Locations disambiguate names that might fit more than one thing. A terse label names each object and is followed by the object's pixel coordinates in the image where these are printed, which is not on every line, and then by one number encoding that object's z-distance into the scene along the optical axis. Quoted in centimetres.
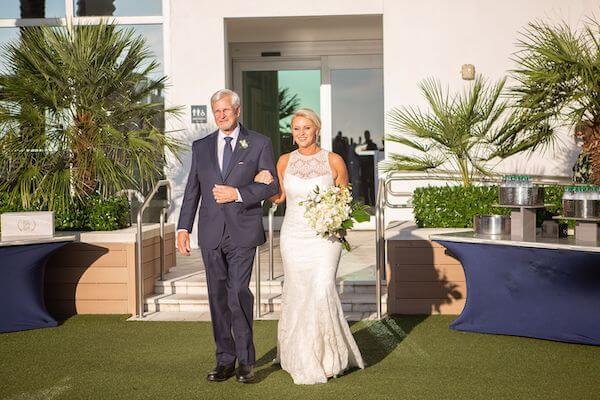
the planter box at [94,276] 783
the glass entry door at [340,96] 1324
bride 532
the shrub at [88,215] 816
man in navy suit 521
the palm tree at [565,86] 718
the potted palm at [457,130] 778
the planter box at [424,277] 749
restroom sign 1130
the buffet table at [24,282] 706
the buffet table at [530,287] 614
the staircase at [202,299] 777
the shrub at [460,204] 775
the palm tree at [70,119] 816
